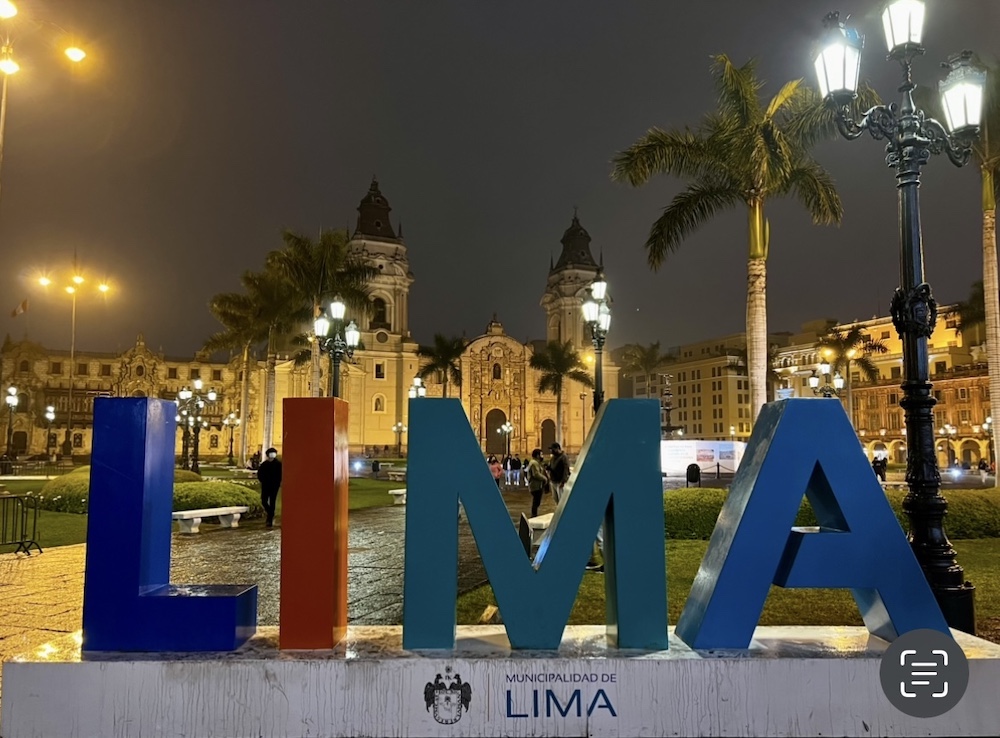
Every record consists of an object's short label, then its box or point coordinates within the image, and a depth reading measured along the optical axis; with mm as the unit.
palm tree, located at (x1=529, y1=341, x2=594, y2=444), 49938
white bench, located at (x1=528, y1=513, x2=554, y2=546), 11195
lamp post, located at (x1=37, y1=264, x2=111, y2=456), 31158
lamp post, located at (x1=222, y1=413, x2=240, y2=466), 62300
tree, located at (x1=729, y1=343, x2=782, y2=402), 65788
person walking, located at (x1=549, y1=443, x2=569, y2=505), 14039
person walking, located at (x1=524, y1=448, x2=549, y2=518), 17109
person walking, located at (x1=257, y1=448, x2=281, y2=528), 14758
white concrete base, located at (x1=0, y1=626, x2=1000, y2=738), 3596
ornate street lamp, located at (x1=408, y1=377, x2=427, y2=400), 30719
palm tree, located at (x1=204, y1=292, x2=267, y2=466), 34466
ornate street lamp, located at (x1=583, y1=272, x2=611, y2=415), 13594
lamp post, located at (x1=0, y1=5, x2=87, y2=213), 13164
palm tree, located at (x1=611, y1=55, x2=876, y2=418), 13664
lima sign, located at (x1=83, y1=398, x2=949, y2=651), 3904
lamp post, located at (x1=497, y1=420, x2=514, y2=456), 65062
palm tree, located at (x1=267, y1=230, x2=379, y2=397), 26594
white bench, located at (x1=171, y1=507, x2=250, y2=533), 13977
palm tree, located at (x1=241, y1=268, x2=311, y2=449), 32094
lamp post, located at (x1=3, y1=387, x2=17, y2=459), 37219
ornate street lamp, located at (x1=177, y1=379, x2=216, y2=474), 30328
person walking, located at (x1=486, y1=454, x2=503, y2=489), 24797
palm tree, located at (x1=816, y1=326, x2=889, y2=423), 37938
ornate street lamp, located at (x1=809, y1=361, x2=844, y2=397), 23586
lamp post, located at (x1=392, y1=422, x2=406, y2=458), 64750
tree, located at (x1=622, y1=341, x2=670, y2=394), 59594
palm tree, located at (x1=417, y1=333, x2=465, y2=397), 51031
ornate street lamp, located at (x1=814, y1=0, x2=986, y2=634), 5934
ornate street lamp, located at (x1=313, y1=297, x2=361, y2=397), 14891
